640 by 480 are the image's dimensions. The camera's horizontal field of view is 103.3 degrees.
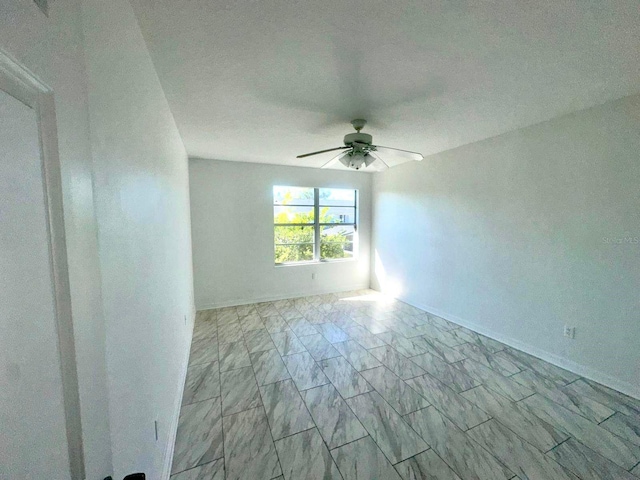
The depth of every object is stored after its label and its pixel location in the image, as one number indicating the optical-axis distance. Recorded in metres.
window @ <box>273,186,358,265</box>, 4.62
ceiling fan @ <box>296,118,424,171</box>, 2.37
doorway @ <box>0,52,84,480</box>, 0.32
